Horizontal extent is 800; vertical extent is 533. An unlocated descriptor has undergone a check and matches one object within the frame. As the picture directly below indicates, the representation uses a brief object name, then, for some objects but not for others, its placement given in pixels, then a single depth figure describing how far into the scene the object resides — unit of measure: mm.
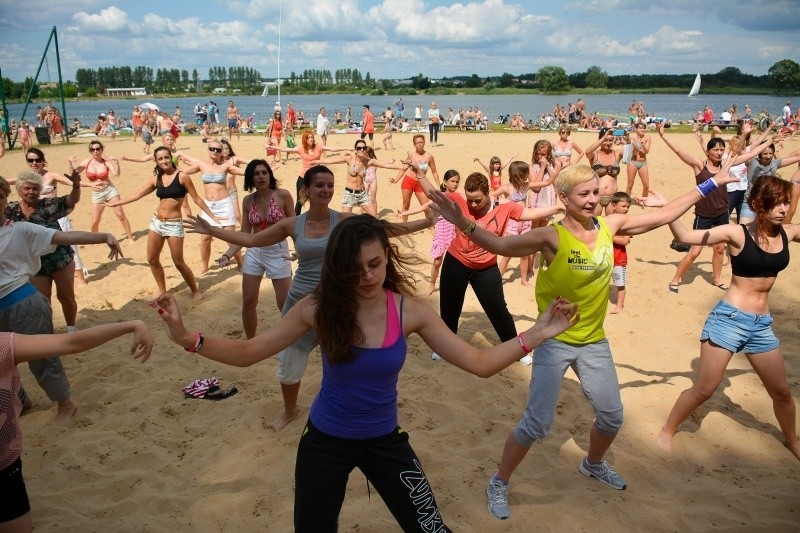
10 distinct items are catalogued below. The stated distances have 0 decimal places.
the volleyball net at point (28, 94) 23766
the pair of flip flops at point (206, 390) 5352
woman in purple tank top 2578
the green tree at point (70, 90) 91944
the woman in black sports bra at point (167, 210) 7602
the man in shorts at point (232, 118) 29344
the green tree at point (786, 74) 84438
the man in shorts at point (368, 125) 25125
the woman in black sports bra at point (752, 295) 4008
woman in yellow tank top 3525
